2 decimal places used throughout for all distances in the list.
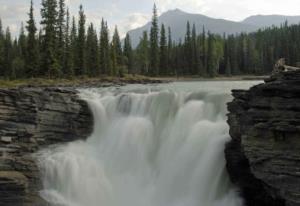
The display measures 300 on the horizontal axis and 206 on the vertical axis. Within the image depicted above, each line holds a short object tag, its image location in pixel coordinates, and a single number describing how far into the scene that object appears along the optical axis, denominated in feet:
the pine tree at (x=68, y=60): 136.94
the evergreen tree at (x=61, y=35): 135.60
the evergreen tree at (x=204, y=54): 233.06
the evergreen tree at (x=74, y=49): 147.63
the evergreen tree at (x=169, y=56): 214.52
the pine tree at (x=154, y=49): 201.18
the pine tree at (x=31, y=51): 126.85
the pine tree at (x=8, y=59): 154.11
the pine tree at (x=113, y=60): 169.01
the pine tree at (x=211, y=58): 222.27
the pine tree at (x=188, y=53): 231.74
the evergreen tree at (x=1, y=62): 167.75
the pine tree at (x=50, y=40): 125.06
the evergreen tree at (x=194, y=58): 228.30
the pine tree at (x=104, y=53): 167.33
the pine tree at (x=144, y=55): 229.84
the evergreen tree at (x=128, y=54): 220.91
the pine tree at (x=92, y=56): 158.25
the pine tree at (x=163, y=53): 206.49
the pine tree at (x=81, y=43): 150.67
